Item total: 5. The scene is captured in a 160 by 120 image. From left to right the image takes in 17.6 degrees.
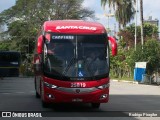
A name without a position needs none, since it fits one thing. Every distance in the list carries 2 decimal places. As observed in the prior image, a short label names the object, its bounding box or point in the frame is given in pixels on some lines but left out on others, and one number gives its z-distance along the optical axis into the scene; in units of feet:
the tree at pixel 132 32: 269.23
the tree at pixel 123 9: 266.36
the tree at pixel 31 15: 277.03
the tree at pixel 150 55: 179.84
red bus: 58.90
